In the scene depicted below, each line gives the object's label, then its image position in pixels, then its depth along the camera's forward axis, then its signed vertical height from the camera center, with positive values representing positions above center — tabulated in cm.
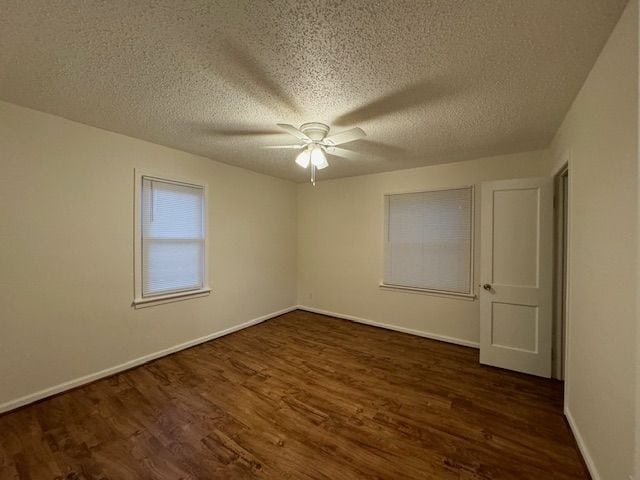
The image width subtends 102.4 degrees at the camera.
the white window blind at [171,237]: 295 +2
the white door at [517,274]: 261 -33
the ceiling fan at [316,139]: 214 +89
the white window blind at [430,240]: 348 +3
